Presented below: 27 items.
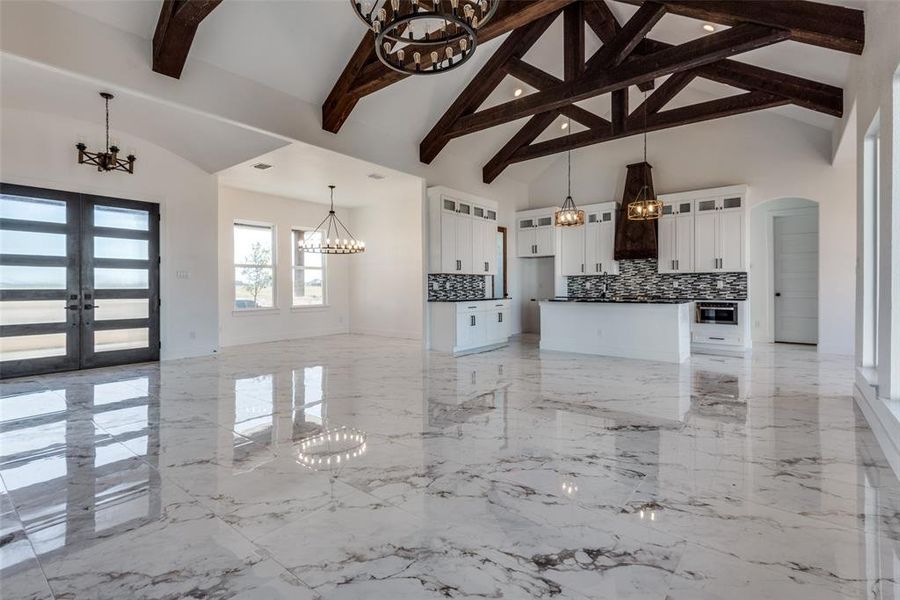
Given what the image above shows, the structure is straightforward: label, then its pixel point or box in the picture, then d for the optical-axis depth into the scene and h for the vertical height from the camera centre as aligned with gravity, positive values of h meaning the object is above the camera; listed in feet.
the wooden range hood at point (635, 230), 27.20 +4.19
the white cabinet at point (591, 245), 28.94 +3.53
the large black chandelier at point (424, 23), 7.97 +5.48
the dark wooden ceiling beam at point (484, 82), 20.79 +11.24
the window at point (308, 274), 31.63 +1.68
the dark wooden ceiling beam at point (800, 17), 12.59 +8.50
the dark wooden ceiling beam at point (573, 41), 19.20 +11.53
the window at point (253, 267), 28.30 +2.05
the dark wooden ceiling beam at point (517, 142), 27.17 +10.12
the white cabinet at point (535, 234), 31.68 +4.64
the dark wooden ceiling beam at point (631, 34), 16.39 +10.46
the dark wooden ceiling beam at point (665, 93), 22.31 +10.84
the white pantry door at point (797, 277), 25.62 +1.07
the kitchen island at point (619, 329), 20.72 -1.77
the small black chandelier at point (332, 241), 28.29 +4.12
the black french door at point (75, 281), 17.66 +0.76
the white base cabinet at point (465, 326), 24.41 -1.79
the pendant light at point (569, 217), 21.79 +3.98
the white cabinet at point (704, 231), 24.86 +3.82
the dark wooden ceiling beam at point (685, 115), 20.24 +9.18
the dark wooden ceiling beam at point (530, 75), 20.56 +10.92
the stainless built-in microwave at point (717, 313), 24.89 -1.07
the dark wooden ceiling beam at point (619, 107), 23.53 +10.36
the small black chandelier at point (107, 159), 17.13 +5.66
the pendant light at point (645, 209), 20.29 +4.10
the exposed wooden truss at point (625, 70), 13.43 +9.42
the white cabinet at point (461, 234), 25.67 +3.96
